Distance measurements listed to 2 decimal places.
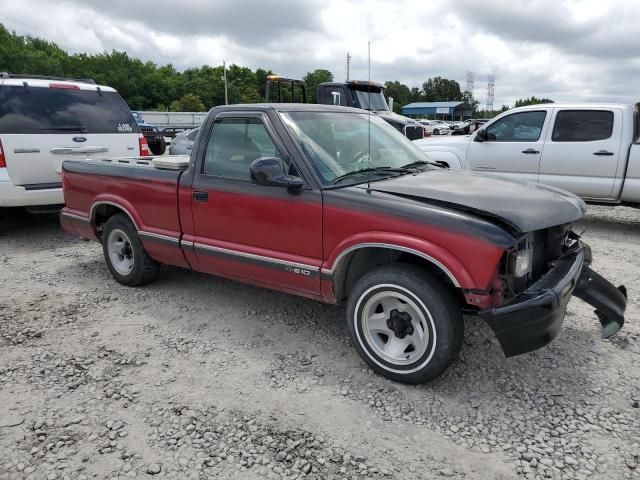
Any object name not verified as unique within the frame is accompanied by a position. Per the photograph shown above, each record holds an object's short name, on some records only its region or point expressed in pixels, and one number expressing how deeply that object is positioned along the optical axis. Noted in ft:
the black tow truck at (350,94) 39.92
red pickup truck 9.39
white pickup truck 23.49
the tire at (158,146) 32.45
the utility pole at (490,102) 396.16
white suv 20.12
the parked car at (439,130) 119.69
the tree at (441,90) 374.63
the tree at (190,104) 241.76
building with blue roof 259.68
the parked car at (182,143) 39.31
